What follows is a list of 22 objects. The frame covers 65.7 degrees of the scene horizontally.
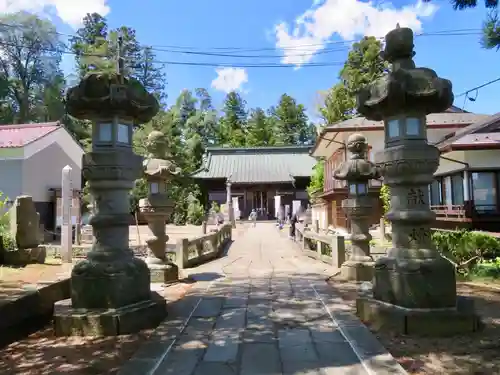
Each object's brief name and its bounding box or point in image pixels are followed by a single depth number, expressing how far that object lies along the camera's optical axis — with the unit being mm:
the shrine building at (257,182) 35656
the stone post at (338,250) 9398
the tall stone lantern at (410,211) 4215
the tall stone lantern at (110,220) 4406
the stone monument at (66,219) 10648
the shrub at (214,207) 31352
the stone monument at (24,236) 9261
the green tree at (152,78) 47094
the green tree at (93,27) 44462
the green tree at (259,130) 49438
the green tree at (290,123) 51438
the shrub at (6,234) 9367
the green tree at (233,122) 51031
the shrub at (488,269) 8102
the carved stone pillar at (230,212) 27712
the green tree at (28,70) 33312
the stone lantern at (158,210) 7707
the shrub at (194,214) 28750
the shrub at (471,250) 9023
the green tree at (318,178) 30547
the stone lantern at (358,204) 7645
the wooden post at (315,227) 18019
